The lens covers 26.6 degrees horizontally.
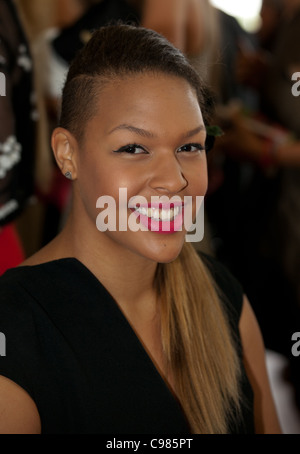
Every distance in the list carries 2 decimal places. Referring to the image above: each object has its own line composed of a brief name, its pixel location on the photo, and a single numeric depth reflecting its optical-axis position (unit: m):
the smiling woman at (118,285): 0.81
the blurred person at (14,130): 1.18
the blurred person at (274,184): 1.89
